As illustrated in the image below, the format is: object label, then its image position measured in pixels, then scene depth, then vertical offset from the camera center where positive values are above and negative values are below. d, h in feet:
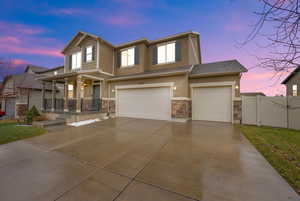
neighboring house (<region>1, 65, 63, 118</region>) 35.83 +2.34
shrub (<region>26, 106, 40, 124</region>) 23.05 -3.27
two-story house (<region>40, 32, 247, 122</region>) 24.49 +5.29
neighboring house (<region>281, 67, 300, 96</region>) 41.76 +6.81
